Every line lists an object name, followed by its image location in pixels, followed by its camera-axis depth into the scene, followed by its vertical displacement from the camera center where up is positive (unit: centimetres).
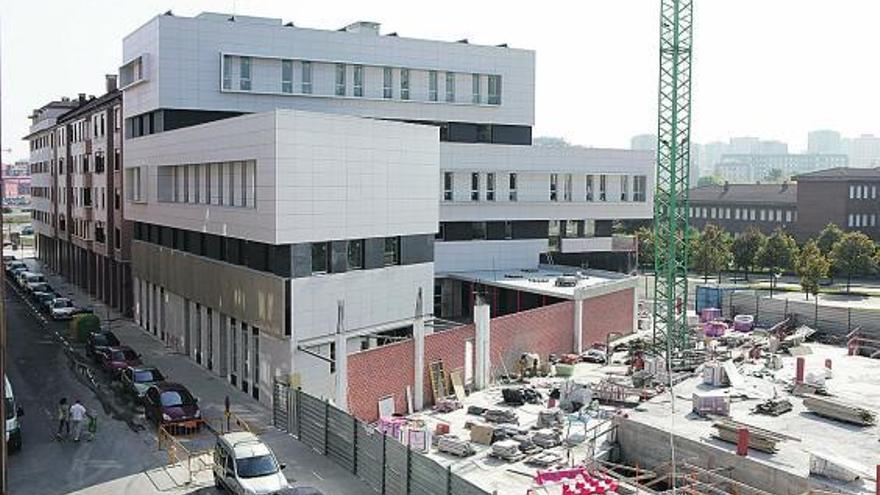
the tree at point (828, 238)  8525 -443
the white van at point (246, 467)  2292 -736
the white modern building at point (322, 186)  3281 +7
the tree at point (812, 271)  6338 -563
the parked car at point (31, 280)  6605 -732
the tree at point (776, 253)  7850 -541
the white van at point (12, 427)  2695 -738
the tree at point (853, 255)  7688 -546
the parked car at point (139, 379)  3353 -742
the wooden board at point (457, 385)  3524 -778
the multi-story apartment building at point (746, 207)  10638 -197
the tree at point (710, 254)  7712 -550
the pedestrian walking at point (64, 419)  2917 -764
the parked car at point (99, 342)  4102 -736
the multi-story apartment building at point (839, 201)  9800 -103
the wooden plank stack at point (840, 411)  3131 -775
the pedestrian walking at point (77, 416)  2894 -750
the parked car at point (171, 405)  2969 -743
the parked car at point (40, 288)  6400 -747
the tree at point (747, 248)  8119 -516
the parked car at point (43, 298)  5825 -763
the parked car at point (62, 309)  5456 -772
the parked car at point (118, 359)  3797 -752
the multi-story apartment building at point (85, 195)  5744 -90
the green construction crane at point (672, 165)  5021 +144
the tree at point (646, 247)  8562 -552
